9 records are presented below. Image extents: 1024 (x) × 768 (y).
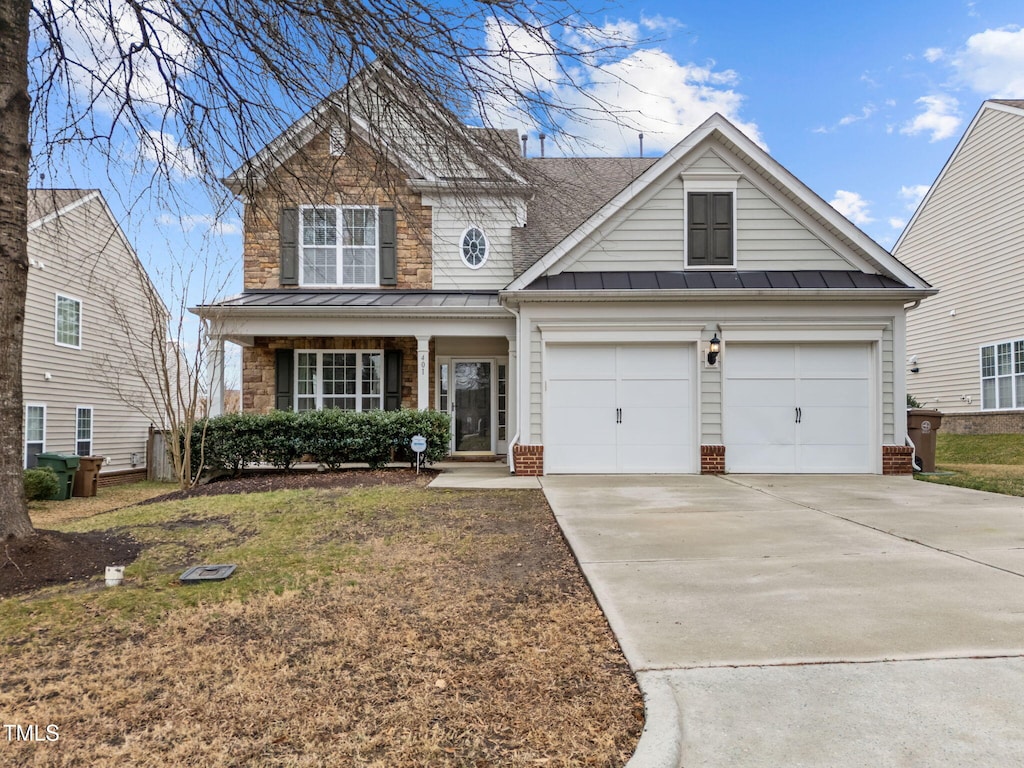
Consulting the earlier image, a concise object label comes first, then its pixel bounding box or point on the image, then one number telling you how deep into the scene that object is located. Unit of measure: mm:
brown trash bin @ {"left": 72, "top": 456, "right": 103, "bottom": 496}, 12375
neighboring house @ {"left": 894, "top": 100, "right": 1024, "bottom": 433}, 15578
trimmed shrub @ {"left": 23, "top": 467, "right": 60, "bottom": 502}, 10820
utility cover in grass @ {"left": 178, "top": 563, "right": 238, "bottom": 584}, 4438
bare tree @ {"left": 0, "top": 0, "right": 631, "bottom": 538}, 3936
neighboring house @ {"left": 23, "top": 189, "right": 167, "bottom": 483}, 13320
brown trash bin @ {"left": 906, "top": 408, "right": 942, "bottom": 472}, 10898
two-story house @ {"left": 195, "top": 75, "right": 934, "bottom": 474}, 10242
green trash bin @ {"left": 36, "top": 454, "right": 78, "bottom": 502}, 11734
